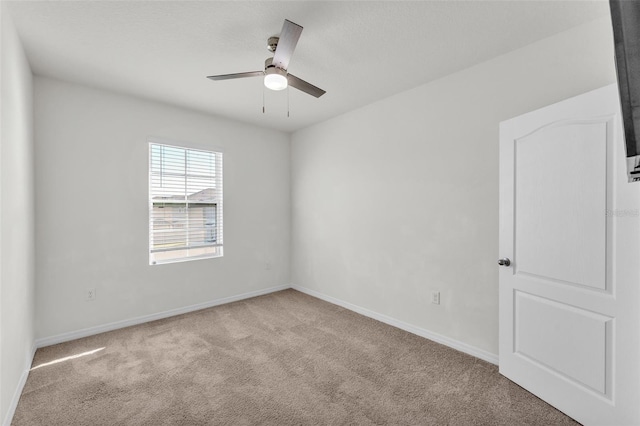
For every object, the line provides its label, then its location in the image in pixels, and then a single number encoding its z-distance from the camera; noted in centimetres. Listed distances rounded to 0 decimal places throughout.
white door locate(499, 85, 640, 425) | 163
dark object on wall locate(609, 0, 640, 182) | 48
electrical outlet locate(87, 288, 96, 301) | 307
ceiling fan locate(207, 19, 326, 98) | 185
